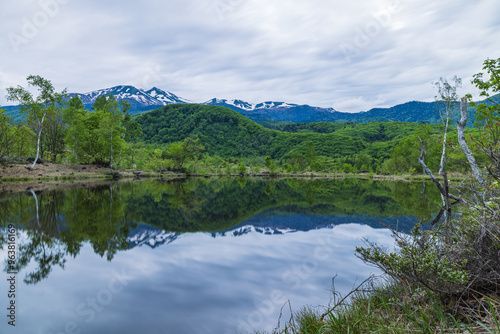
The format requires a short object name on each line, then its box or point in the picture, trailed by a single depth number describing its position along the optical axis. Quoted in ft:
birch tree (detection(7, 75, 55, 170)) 115.55
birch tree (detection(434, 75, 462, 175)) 117.91
